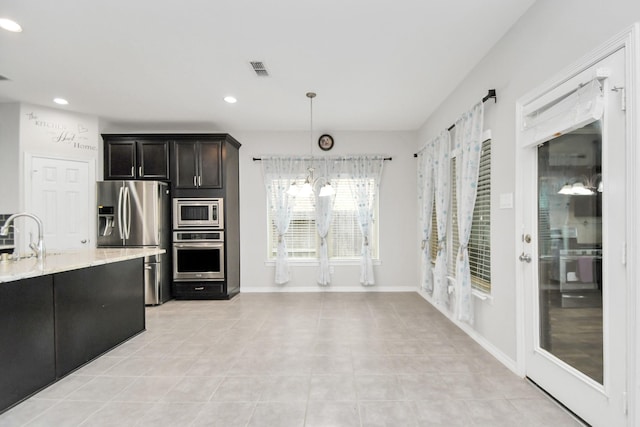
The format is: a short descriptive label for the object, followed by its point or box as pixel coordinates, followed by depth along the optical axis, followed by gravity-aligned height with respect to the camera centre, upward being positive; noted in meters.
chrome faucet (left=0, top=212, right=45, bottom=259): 2.58 -0.24
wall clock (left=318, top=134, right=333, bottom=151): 5.38 +1.26
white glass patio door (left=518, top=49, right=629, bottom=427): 1.64 -0.21
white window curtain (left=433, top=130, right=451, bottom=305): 3.88 +0.12
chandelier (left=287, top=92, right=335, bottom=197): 3.81 +0.34
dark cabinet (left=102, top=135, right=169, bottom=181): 4.91 +0.94
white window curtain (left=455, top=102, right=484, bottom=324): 2.99 +0.25
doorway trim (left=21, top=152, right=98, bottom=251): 4.16 +0.56
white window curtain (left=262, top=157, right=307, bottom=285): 5.31 +0.41
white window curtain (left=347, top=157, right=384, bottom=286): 5.30 +0.36
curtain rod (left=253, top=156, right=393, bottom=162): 5.35 +0.98
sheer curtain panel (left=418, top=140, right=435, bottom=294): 4.54 +0.00
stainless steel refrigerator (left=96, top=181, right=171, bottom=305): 4.61 -0.02
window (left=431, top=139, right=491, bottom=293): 3.07 -0.19
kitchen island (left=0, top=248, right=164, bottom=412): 2.17 -0.80
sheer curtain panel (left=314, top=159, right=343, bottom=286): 5.31 +0.09
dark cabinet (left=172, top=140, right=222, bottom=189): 4.89 +0.84
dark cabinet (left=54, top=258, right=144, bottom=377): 2.58 -0.87
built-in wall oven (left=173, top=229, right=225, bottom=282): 4.88 -0.56
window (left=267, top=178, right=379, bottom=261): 5.44 -0.27
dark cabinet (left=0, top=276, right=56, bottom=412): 2.13 -0.87
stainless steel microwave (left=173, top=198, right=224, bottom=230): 4.89 +0.01
